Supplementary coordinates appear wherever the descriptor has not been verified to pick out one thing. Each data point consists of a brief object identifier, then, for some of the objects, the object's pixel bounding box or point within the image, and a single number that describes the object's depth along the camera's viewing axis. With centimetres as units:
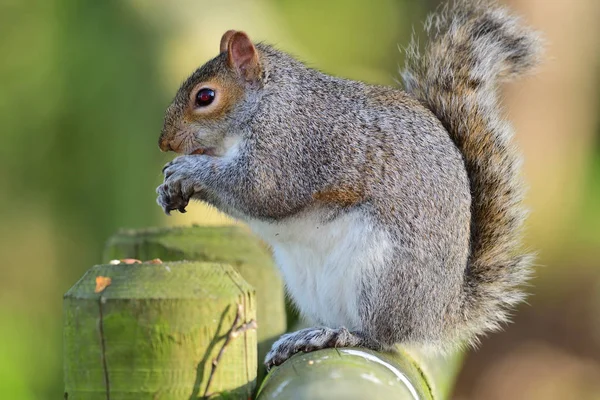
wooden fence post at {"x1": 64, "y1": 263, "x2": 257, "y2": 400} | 321
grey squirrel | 339
